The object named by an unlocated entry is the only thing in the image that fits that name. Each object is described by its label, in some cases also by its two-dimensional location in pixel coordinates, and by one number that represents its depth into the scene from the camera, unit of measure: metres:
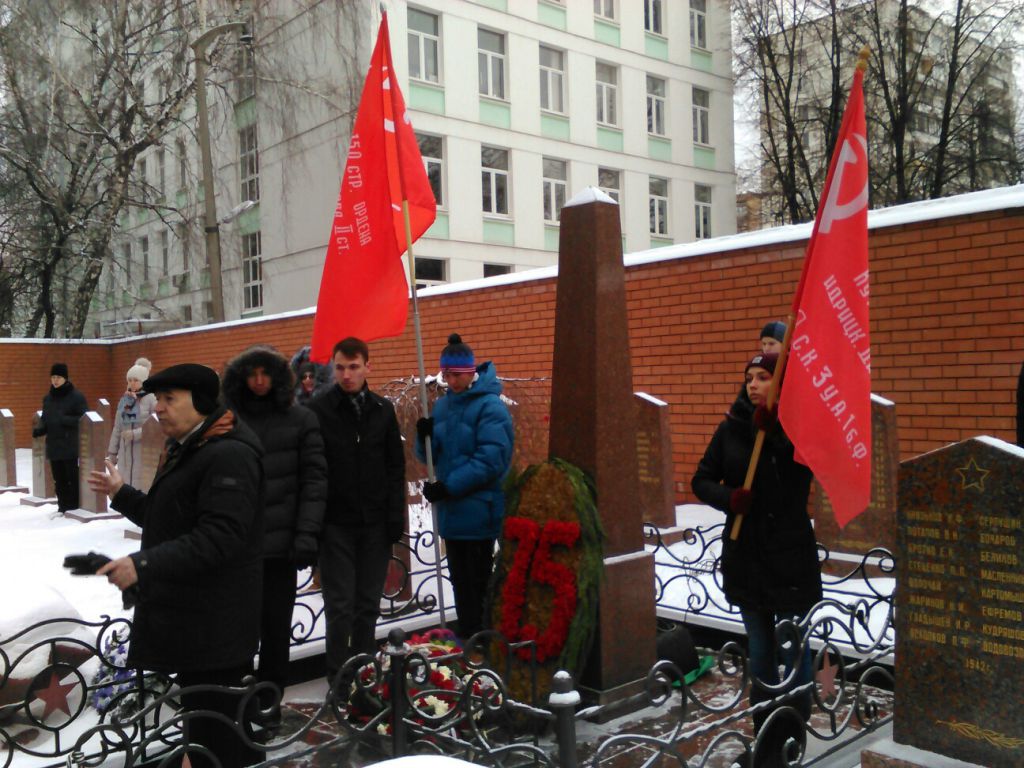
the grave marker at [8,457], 13.99
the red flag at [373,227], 4.94
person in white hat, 9.48
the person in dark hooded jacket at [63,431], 11.09
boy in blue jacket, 4.80
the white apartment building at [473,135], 21.34
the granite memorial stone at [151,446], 9.03
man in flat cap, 2.96
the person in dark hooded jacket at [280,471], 4.28
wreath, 4.20
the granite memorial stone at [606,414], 4.39
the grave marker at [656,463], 8.19
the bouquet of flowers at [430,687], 3.62
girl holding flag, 3.63
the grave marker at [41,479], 12.58
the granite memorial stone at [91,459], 10.86
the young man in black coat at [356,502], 4.52
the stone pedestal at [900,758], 3.22
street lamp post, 16.80
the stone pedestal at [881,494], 6.55
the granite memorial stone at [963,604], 3.10
